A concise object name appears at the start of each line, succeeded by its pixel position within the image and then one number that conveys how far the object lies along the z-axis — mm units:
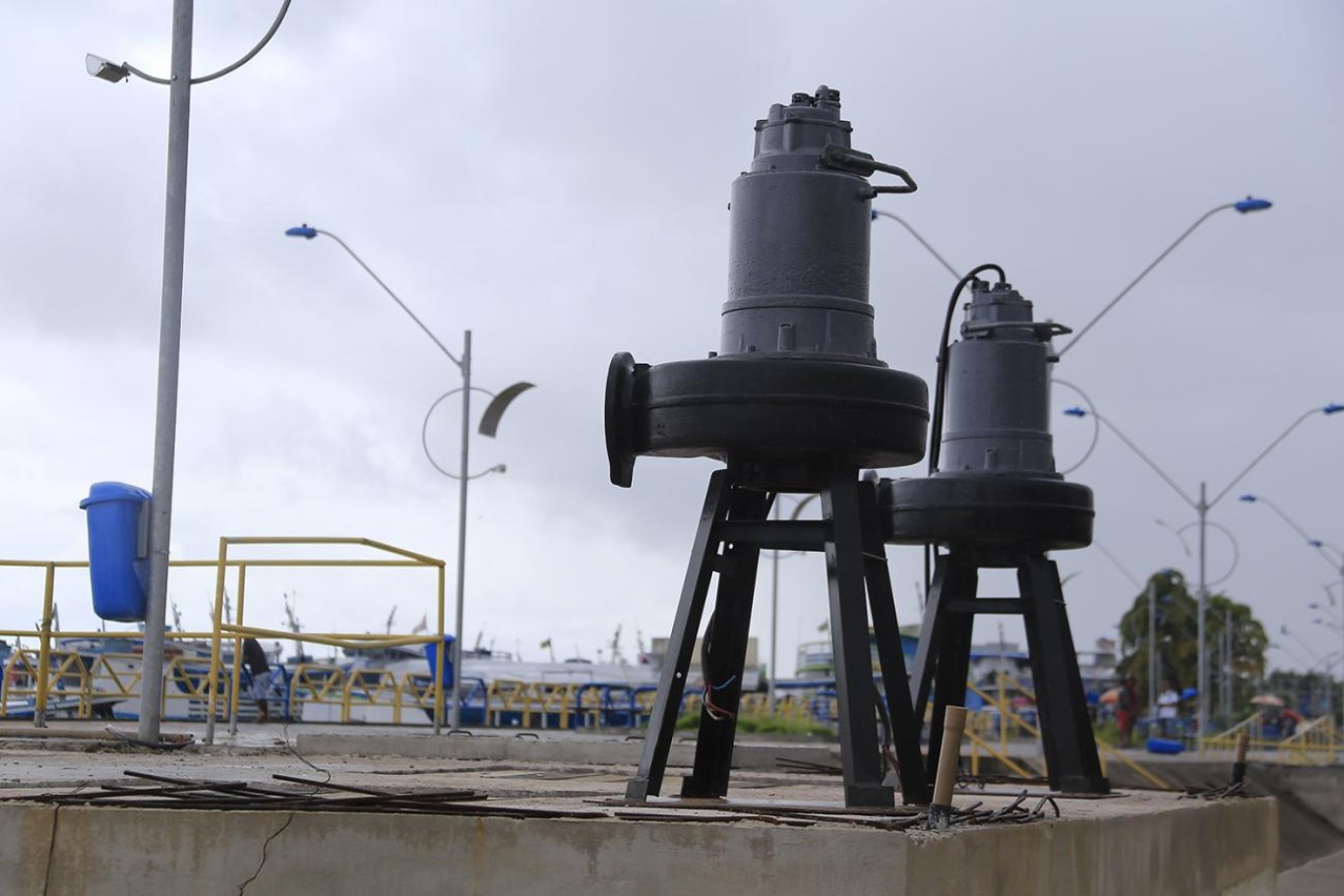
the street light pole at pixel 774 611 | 45406
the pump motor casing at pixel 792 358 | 7457
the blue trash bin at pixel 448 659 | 39438
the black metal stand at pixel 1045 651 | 10719
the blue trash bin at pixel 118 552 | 12117
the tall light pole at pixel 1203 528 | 40188
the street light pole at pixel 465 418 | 25562
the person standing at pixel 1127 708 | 44188
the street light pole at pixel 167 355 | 12148
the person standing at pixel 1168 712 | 50519
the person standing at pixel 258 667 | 26031
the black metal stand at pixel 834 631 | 7258
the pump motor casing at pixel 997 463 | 10719
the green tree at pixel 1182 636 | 83062
